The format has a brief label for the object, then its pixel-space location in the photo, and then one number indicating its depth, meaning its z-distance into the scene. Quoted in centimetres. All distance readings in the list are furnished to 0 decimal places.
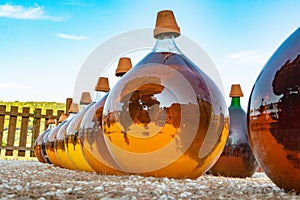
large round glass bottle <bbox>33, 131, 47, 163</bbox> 563
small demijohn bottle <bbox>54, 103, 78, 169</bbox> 338
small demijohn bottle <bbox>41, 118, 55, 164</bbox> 513
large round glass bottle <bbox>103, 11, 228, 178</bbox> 191
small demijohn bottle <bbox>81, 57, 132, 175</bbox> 245
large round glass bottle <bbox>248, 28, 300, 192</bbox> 128
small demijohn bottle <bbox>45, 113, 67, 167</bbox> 411
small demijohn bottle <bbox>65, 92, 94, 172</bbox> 293
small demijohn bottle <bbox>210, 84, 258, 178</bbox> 291
